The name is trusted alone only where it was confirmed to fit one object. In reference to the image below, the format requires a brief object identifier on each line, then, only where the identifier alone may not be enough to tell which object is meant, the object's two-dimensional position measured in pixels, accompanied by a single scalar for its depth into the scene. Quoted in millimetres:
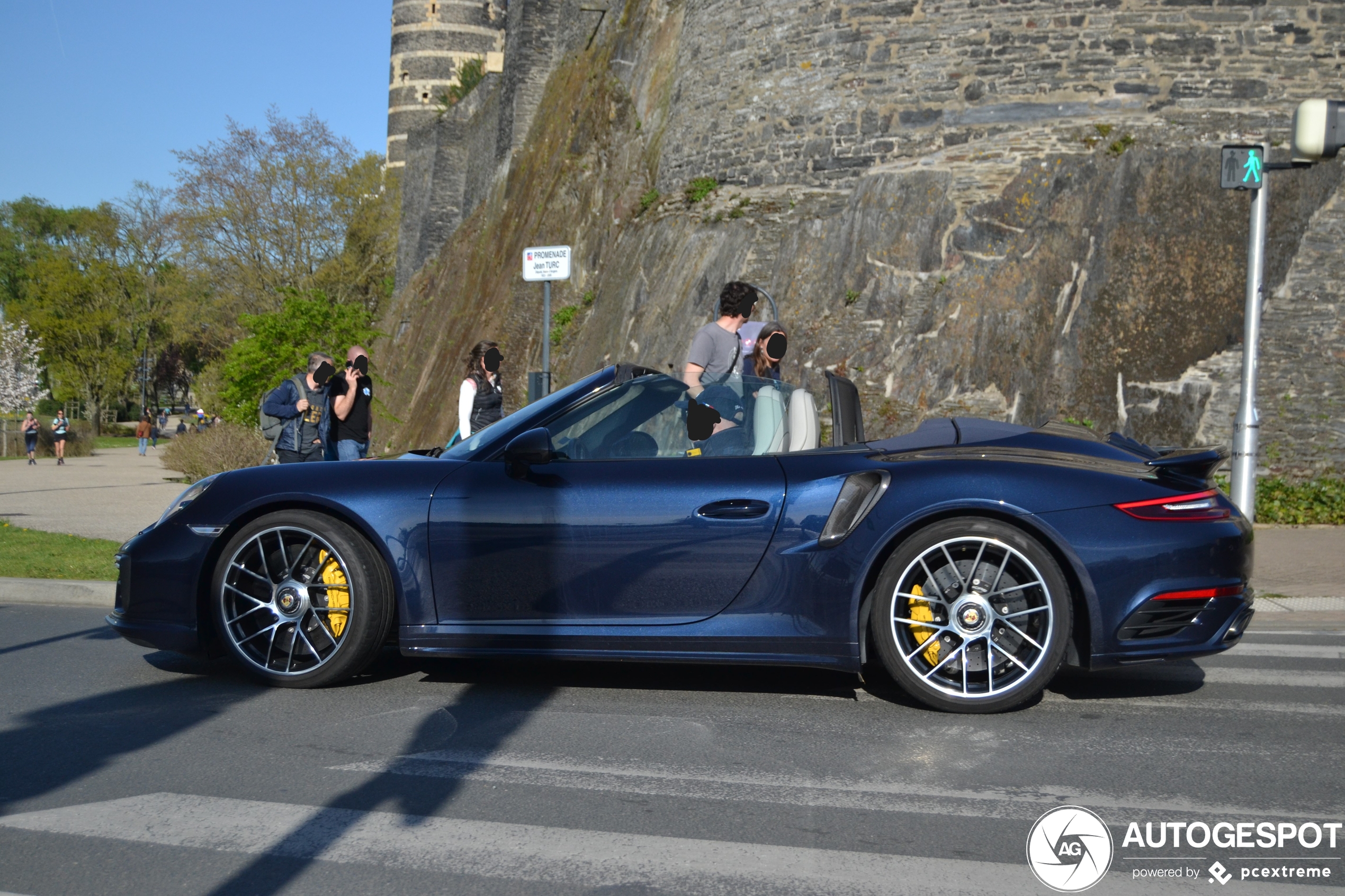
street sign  10930
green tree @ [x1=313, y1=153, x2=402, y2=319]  50812
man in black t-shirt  10641
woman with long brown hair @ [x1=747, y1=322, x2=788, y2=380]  7031
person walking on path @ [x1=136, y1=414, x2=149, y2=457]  40688
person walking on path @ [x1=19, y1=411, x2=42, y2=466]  34125
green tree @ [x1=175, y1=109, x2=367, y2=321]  45938
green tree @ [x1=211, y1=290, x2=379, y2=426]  19359
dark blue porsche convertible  4656
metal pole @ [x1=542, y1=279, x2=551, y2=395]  10422
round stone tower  51719
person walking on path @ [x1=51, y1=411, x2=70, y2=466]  32500
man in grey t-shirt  7594
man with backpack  11289
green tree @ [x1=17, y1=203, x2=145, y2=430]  65188
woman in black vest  10086
